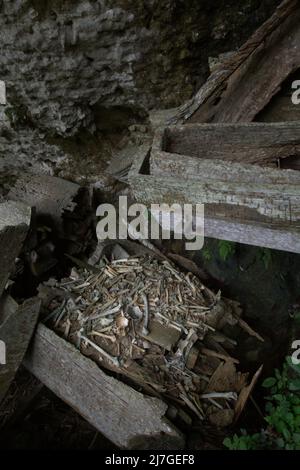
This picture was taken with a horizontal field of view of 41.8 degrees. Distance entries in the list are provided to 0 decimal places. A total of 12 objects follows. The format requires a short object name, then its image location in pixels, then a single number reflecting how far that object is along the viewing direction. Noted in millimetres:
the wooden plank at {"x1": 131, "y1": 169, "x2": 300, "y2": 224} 1843
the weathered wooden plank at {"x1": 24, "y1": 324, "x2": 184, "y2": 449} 2406
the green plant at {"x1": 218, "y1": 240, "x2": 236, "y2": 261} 3107
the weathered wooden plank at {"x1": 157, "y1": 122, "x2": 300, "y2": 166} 2203
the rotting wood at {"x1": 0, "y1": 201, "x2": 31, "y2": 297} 2824
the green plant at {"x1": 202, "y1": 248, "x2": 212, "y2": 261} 3358
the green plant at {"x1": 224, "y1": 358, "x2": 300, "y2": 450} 2320
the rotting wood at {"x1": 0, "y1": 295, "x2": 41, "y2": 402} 2713
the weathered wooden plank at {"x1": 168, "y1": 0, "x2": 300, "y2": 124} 2250
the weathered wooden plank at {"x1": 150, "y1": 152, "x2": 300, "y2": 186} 1854
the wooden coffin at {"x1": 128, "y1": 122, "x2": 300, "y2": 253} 1873
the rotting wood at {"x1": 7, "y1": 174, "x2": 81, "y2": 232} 3750
